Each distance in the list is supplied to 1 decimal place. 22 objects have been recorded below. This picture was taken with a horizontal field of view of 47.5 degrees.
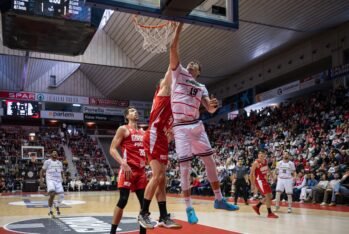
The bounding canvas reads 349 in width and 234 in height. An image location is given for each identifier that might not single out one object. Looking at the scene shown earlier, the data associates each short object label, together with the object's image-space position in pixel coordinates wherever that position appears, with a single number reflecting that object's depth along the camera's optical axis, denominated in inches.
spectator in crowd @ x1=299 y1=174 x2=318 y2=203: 569.0
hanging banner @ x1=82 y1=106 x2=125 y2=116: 1310.3
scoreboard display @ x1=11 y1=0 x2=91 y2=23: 468.1
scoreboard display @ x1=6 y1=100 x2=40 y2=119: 1139.3
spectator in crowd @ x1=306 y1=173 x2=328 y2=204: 540.7
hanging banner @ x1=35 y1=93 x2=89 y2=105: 1247.3
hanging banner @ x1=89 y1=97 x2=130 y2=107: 1311.5
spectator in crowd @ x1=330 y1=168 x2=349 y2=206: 504.8
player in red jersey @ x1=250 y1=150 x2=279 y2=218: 403.2
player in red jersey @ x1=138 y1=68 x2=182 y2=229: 185.6
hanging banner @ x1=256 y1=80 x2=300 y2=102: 856.8
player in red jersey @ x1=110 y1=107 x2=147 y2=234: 224.2
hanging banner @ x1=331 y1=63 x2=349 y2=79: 723.4
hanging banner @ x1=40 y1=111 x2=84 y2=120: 1274.6
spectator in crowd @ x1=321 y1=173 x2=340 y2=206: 517.5
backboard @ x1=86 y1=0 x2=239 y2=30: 202.3
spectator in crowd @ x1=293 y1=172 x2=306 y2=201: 592.0
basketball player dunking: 176.1
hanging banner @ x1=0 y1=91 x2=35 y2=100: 1206.3
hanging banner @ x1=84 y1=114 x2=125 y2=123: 1309.1
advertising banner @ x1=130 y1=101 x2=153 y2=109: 1346.2
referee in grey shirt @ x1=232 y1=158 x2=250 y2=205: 539.6
